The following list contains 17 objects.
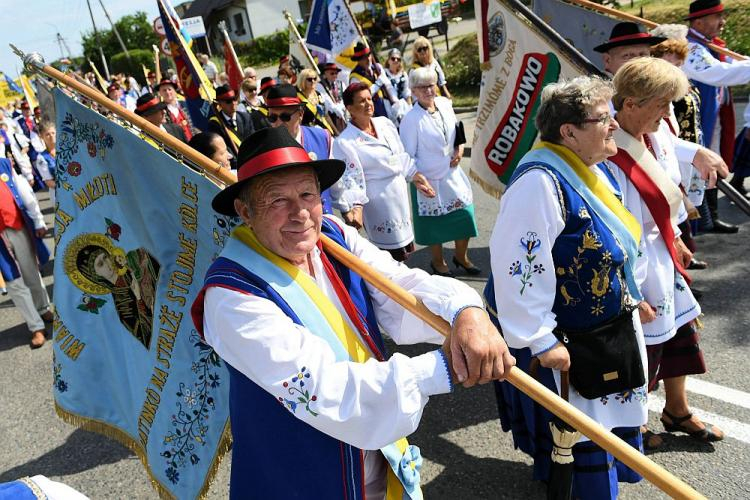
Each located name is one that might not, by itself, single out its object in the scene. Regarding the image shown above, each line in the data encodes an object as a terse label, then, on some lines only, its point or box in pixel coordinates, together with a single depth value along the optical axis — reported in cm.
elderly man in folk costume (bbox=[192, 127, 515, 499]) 157
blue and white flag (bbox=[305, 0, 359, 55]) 893
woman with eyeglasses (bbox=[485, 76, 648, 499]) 239
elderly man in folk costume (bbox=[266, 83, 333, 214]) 470
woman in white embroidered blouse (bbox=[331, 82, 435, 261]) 504
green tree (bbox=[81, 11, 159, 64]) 6028
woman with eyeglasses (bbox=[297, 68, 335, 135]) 767
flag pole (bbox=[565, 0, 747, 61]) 476
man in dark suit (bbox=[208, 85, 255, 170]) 638
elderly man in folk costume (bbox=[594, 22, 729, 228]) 347
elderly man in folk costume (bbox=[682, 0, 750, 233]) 482
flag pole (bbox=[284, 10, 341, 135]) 952
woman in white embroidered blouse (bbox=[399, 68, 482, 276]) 573
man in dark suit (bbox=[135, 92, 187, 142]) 557
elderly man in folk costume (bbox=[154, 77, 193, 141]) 911
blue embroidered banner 246
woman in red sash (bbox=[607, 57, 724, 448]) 271
